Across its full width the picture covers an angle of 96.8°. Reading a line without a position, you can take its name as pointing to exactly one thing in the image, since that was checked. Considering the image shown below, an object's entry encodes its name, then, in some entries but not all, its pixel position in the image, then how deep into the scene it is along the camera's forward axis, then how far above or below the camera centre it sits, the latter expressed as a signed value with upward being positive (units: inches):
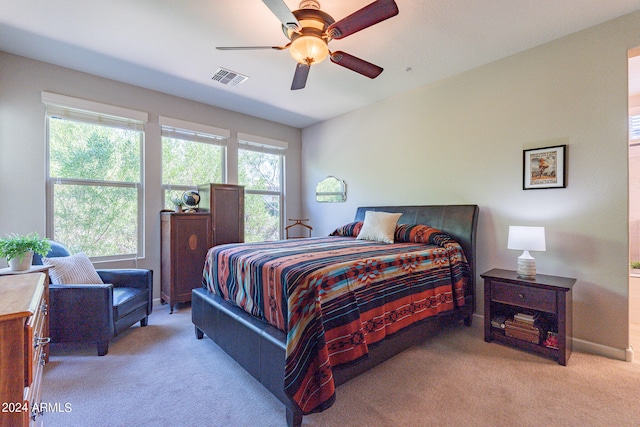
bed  62.3 -30.0
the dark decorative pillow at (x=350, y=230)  151.4 -10.6
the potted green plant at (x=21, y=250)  78.2 -11.3
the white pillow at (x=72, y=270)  97.7 -21.7
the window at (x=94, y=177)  124.9 +15.6
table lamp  96.2 -11.4
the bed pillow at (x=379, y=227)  128.9 -7.7
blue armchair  93.0 -34.2
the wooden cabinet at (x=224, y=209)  152.7 +0.6
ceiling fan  67.5 +47.8
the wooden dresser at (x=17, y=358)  35.6 -19.2
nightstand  89.0 -32.4
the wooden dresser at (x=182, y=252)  137.6 -21.0
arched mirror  187.0 +13.6
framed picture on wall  103.8 +16.3
